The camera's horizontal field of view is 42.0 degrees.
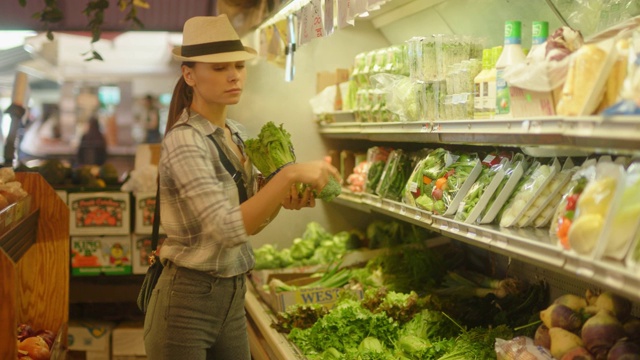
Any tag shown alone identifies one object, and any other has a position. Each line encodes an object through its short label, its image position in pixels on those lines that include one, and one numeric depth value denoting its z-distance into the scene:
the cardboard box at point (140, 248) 6.55
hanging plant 4.96
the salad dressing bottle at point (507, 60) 3.18
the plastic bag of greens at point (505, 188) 3.45
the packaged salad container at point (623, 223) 2.47
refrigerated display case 2.45
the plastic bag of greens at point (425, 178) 4.12
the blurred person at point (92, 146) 12.62
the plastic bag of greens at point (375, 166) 5.18
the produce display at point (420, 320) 4.03
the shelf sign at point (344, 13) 3.89
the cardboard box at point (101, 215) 6.49
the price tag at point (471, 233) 3.45
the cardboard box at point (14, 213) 3.61
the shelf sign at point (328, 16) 4.23
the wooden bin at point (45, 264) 4.54
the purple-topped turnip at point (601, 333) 3.01
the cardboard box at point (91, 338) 6.76
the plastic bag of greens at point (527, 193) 3.26
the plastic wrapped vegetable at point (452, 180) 3.81
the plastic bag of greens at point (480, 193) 3.50
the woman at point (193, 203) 3.14
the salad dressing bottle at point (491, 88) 3.31
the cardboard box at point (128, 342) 6.73
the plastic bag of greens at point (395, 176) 4.77
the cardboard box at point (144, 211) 6.47
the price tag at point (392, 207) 4.64
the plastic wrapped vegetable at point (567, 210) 2.77
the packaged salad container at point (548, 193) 3.22
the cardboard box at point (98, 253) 6.54
